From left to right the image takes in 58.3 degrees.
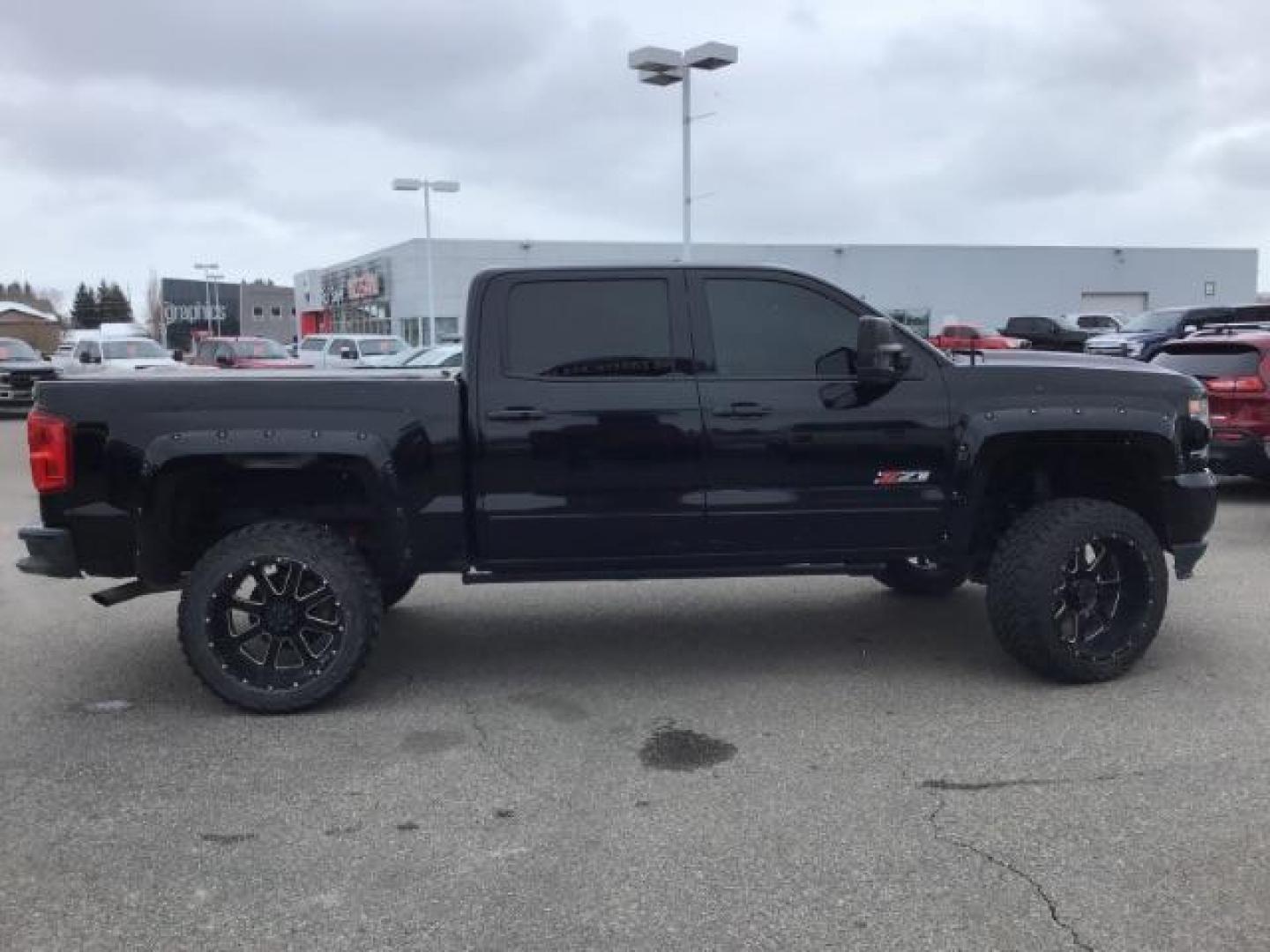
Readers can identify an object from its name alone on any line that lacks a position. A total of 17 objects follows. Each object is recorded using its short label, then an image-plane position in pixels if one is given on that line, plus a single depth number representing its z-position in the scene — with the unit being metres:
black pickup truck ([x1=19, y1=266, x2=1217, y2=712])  4.94
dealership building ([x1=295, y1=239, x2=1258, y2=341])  49.38
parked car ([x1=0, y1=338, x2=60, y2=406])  24.05
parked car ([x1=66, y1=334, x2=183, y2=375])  24.92
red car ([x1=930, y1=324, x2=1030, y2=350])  29.20
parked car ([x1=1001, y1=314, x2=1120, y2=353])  32.88
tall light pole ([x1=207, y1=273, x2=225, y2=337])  80.88
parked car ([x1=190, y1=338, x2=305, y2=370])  24.91
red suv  10.07
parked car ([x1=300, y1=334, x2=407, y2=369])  29.61
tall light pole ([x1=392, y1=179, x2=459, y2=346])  36.91
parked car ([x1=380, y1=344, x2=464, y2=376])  20.22
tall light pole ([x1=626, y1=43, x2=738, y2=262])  21.70
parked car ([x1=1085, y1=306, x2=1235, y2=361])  21.33
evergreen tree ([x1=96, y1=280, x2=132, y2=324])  123.31
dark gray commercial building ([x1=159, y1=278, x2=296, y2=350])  88.31
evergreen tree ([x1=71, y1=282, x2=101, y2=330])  122.81
